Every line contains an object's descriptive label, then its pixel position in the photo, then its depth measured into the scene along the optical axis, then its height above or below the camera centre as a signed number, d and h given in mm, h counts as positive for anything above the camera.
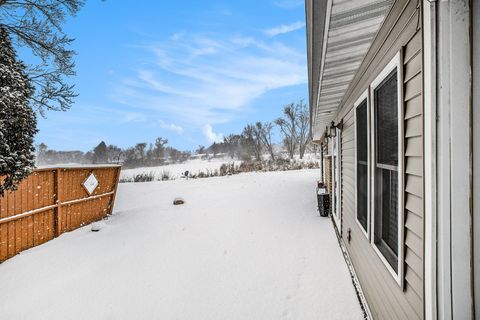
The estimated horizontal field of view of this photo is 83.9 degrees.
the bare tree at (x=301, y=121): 41625 +6186
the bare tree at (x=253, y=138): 42156 +3522
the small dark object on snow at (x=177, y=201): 10548 -1590
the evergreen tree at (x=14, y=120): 3855 +655
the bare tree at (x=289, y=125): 42219 +5639
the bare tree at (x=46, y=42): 6293 +3054
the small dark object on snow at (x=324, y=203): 7734 -1276
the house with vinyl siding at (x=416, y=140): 1144 +100
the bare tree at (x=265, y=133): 42719 +4376
